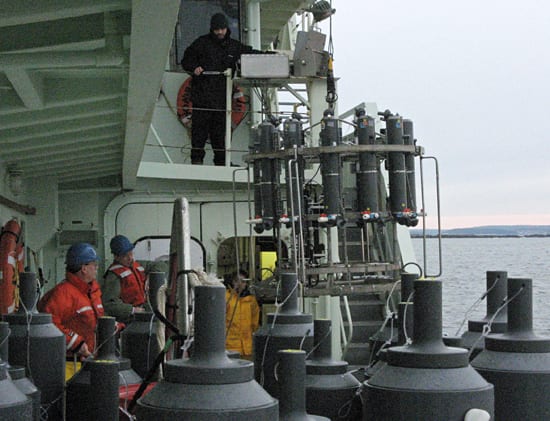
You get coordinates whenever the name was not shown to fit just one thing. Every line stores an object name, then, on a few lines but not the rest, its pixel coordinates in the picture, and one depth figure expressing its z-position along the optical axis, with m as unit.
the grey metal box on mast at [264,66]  11.28
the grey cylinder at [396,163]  9.41
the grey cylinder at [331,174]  9.20
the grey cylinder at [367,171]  9.27
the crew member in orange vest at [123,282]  9.36
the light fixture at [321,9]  16.92
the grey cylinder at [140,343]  5.50
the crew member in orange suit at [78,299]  6.68
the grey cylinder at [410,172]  9.59
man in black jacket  13.64
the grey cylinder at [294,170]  9.03
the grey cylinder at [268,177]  9.71
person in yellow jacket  12.10
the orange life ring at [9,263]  8.11
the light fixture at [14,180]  10.23
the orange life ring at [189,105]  14.53
